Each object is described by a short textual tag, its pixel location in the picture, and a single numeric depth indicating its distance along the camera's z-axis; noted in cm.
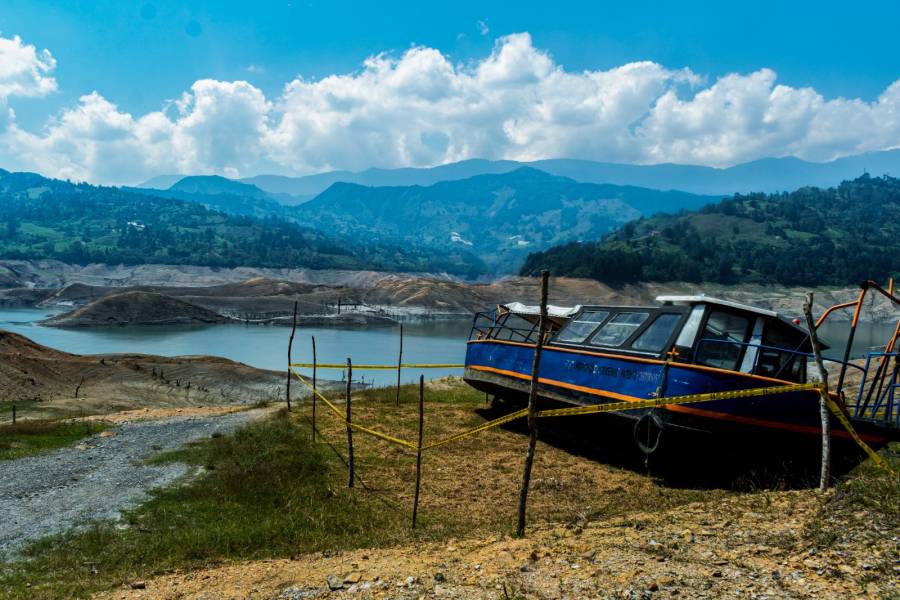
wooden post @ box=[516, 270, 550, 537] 756
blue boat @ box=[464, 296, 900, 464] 987
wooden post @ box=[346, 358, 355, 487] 1084
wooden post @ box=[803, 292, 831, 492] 755
